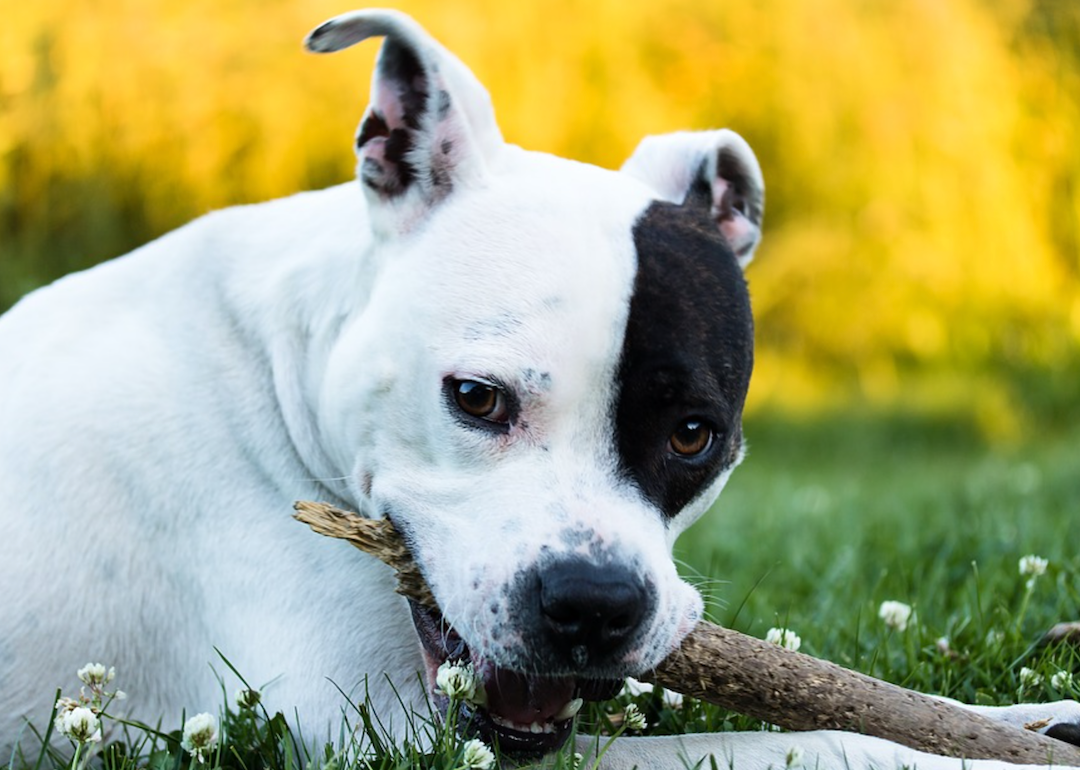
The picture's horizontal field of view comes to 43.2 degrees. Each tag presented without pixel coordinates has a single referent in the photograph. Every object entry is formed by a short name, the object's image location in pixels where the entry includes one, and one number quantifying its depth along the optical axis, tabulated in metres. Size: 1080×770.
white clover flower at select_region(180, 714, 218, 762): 2.38
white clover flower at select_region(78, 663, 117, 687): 2.45
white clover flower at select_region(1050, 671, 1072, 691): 2.84
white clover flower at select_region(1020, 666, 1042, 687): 2.92
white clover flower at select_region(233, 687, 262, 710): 2.48
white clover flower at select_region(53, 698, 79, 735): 2.30
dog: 2.38
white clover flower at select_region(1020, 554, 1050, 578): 3.37
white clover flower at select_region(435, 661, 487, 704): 2.31
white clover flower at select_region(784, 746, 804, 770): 2.30
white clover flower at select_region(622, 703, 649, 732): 2.51
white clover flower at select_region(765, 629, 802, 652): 2.91
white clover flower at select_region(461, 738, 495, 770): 2.21
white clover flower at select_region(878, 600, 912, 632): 3.21
